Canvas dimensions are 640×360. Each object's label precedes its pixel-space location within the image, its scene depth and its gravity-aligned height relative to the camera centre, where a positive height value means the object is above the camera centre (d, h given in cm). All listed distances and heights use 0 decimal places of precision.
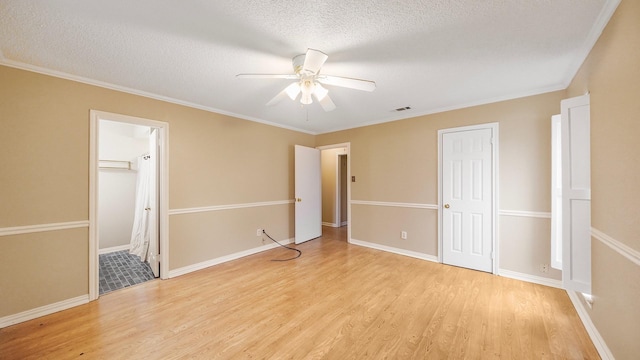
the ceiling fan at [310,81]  182 +91
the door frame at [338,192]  640 -31
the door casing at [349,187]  462 -12
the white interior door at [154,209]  303 -37
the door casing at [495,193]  305 -16
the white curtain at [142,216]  352 -57
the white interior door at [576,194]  183 -11
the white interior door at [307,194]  458 -26
